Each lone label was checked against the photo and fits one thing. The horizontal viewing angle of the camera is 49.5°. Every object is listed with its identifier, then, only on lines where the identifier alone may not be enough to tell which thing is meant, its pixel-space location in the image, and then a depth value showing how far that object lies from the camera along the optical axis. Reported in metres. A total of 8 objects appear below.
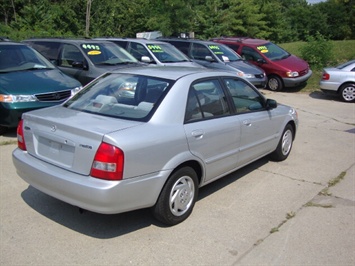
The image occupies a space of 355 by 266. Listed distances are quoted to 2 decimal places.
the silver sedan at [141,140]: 3.39
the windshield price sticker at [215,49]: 13.13
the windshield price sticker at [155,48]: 11.23
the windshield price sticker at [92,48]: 9.15
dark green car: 6.53
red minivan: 13.88
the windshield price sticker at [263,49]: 14.58
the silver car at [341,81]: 12.59
